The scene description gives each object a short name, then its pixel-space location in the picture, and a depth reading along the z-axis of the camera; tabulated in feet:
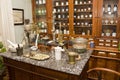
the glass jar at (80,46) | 4.60
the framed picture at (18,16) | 6.98
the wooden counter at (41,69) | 3.36
